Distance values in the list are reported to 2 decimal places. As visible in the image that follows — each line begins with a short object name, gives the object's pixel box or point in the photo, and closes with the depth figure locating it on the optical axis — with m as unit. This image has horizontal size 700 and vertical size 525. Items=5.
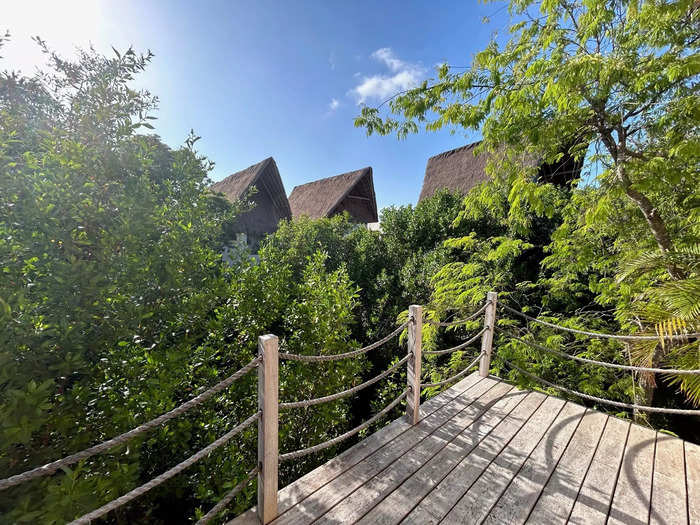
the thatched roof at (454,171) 10.95
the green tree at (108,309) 1.61
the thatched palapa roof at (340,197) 15.98
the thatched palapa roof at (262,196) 12.69
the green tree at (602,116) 2.85
